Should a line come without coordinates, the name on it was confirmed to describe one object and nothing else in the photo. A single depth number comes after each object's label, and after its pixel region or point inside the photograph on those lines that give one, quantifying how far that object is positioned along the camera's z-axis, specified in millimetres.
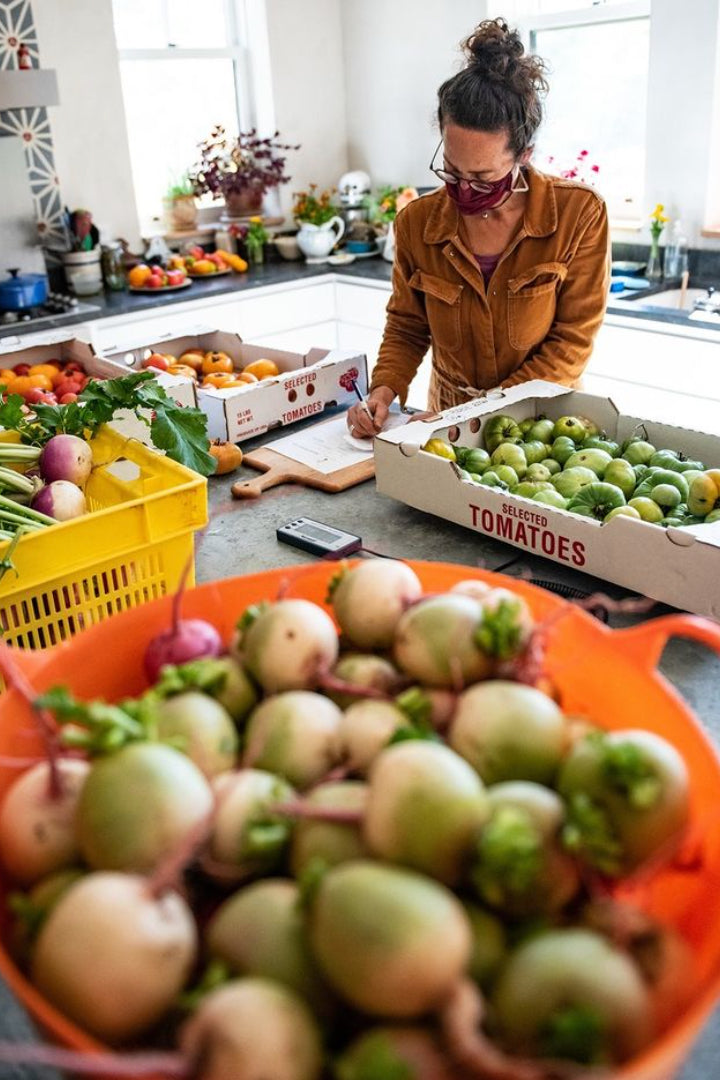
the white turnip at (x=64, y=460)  1410
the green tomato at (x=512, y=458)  1665
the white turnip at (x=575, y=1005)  515
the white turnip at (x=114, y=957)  537
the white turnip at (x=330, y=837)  615
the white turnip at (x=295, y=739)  701
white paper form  1912
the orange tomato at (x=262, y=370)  2398
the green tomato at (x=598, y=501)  1471
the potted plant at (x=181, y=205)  4555
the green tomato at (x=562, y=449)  1692
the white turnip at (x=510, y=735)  670
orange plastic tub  551
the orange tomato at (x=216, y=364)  2476
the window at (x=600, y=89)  3779
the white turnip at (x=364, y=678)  786
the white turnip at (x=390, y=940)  511
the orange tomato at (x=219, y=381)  2234
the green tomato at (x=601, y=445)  1706
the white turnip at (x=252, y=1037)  503
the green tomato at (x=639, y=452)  1666
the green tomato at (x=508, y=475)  1606
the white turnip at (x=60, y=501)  1335
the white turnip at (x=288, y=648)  777
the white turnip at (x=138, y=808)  593
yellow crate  1174
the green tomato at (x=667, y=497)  1481
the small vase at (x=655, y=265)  3684
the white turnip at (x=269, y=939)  565
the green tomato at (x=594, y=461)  1620
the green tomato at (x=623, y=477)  1560
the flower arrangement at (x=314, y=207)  4555
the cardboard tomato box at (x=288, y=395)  2059
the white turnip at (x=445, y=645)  744
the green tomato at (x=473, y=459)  1672
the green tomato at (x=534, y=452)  1703
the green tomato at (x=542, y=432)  1774
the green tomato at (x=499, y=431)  1785
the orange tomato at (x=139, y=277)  3889
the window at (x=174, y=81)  4344
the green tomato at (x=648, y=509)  1445
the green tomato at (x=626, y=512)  1388
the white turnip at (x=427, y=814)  577
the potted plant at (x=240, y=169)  4531
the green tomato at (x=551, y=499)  1491
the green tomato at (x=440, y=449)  1660
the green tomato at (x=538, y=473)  1610
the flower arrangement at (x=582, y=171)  3967
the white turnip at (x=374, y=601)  827
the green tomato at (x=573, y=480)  1551
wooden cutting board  1796
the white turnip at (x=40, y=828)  651
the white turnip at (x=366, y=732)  703
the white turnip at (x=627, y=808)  605
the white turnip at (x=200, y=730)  693
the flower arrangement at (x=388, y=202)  4363
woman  1872
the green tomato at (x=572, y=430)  1780
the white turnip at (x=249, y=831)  626
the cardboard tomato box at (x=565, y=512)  1272
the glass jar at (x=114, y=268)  4004
